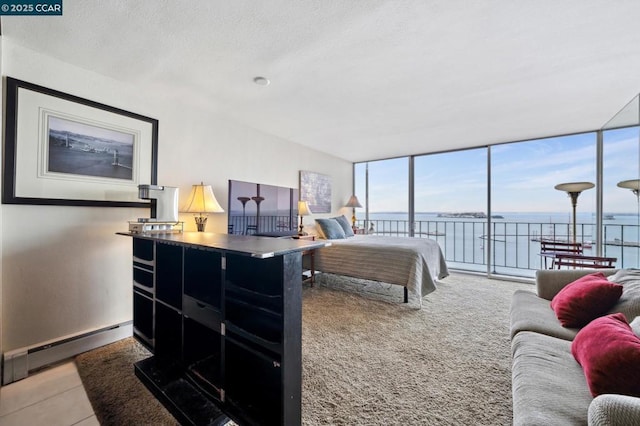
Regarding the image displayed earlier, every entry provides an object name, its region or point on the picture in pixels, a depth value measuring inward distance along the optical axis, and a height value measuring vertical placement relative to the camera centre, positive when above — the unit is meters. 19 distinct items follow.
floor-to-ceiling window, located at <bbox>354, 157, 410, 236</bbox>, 5.52 +0.53
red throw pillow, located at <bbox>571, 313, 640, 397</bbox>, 0.88 -0.52
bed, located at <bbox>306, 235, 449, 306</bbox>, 3.09 -0.60
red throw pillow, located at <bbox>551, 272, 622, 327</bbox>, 1.50 -0.51
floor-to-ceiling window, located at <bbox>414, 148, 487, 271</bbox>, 4.88 +0.28
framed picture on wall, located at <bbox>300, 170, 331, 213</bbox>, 4.58 +0.43
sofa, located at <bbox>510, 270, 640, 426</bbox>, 0.73 -0.66
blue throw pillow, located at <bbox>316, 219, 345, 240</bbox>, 4.09 -0.23
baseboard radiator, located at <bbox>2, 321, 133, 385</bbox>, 1.79 -1.04
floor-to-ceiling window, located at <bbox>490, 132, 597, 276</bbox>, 3.95 +0.30
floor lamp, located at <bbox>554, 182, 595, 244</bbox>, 3.54 +0.37
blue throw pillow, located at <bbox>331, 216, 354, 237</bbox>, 4.52 -0.20
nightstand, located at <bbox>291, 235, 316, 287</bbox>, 3.87 -0.60
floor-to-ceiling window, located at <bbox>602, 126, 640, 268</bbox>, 3.00 +0.22
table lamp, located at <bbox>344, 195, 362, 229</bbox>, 5.59 +0.24
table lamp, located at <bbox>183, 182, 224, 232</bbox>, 2.72 +0.13
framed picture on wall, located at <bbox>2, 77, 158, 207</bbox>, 1.87 +0.51
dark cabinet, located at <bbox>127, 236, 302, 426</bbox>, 1.20 -0.61
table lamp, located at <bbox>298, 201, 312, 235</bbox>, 4.30 +0.08
